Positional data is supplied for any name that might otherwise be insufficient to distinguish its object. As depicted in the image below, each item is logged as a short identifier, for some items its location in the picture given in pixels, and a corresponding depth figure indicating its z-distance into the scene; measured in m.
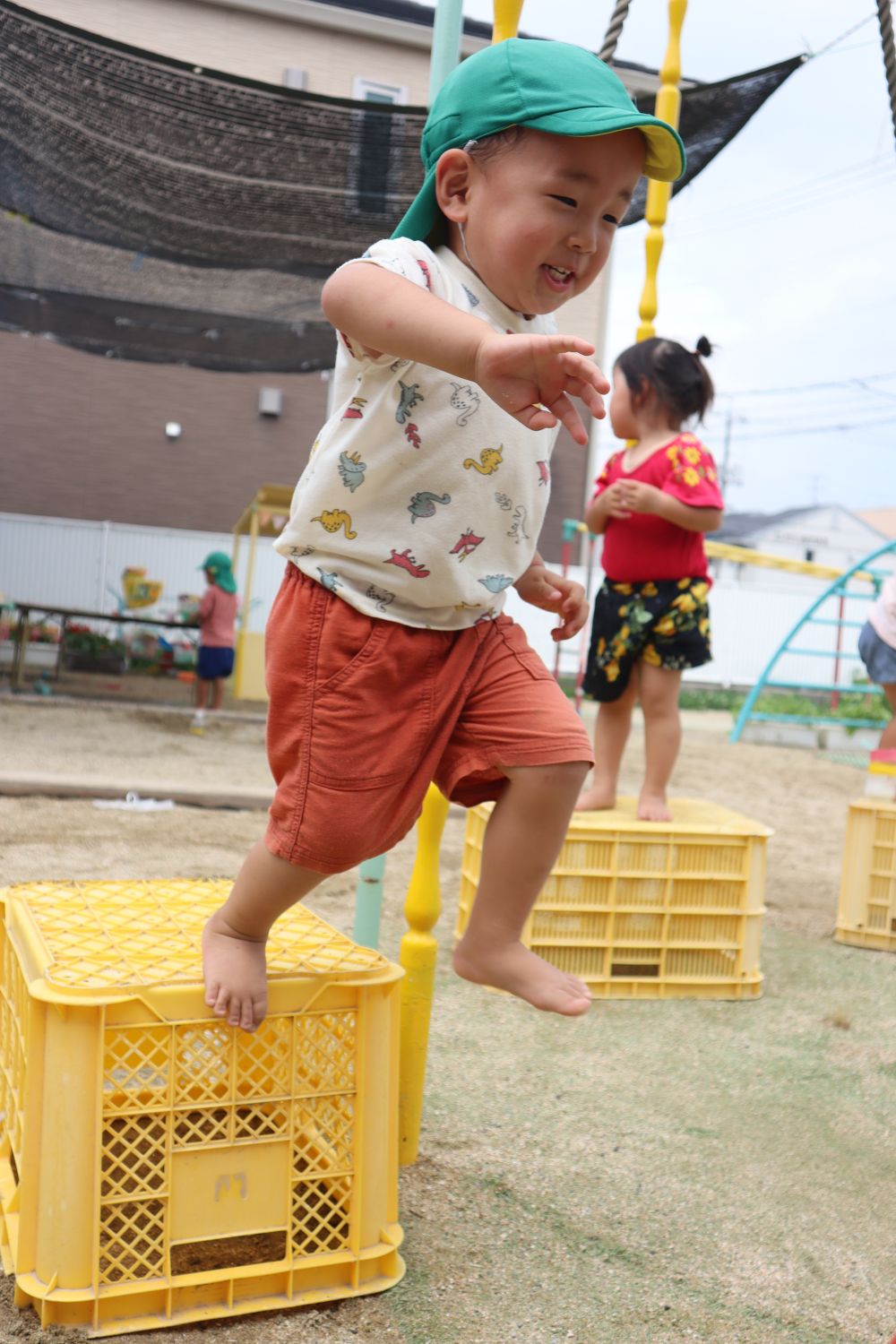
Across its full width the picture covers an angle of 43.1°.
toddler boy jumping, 1.37
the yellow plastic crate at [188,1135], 1.41
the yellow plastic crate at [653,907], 2.93
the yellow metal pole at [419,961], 1.91
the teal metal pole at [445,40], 1.96
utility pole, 46.50
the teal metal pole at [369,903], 2.07
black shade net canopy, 4.89
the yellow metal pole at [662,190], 2.64
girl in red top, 3.17
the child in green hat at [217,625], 8.32
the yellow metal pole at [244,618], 10.11
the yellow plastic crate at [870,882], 3.61
